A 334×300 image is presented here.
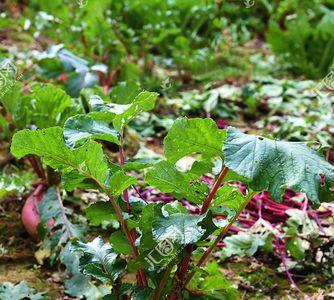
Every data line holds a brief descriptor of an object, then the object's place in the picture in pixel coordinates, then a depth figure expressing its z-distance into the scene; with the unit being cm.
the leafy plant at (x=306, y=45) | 416
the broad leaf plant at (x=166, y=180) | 119
